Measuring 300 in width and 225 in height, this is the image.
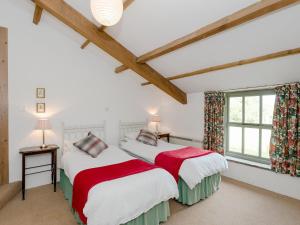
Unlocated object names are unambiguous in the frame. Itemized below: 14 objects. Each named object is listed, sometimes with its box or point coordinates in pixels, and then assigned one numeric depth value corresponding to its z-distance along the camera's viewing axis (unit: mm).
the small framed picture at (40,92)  3626
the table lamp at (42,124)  3326
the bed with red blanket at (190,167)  2898
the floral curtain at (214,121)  4113
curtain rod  3370
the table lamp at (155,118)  5168
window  3653
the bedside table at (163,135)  5134
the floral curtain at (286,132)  3025
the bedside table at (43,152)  3127
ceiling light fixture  1699
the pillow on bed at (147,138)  4203
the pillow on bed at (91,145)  3368
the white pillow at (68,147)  3578
